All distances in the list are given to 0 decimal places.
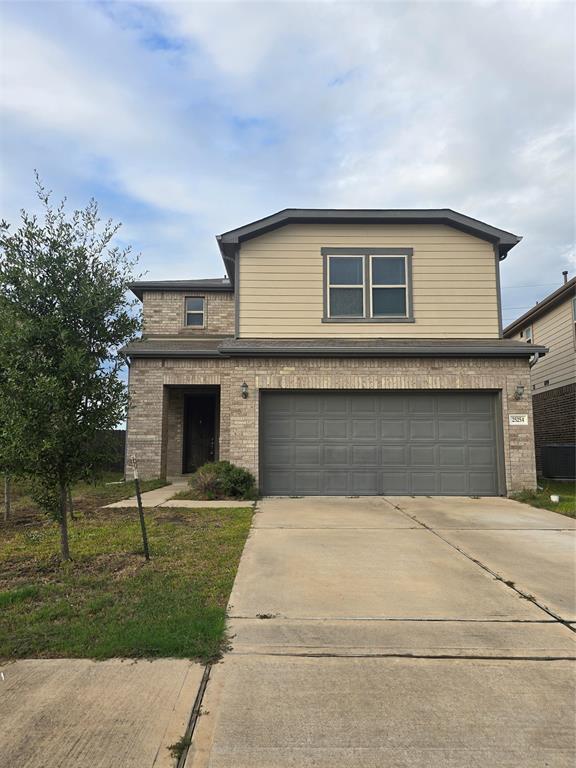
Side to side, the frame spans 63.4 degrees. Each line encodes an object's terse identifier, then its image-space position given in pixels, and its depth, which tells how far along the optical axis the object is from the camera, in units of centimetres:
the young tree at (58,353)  468
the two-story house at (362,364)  1015
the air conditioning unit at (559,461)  1319
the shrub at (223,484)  956
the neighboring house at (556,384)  1390
